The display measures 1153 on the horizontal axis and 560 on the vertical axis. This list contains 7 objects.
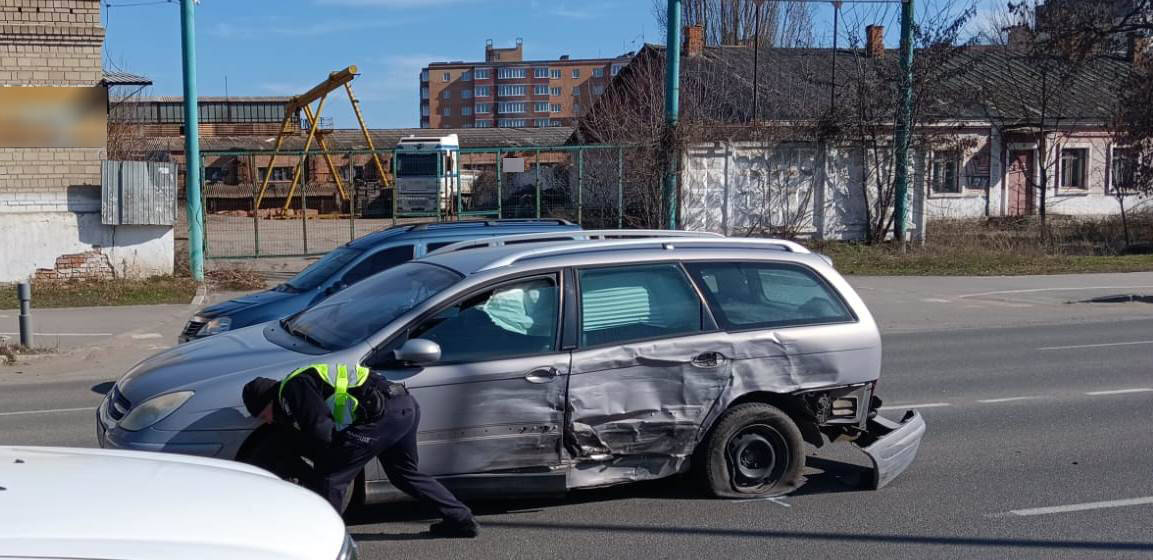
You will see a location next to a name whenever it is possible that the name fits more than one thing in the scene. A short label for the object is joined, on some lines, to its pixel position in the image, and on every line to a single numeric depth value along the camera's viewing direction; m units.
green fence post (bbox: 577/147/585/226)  23.70
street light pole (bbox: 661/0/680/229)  20.31
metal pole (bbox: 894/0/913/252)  24.77
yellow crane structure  31.16
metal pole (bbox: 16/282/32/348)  12.88
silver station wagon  5.76
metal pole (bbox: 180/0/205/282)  18.28
